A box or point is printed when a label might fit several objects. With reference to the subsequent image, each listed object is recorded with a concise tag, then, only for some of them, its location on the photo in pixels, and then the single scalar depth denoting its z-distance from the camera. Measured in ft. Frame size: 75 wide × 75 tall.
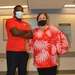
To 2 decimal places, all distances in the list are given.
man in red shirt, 5.53
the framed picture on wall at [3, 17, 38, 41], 13.72
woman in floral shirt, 5.69
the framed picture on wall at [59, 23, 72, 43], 13.89
